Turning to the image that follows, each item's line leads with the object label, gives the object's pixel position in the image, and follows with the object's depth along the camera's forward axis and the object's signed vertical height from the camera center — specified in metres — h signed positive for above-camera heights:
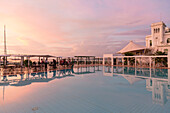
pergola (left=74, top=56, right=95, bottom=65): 25.10 -0.33
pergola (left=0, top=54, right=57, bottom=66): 14.33 -0.15
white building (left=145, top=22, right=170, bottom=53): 29.44 +5.55
